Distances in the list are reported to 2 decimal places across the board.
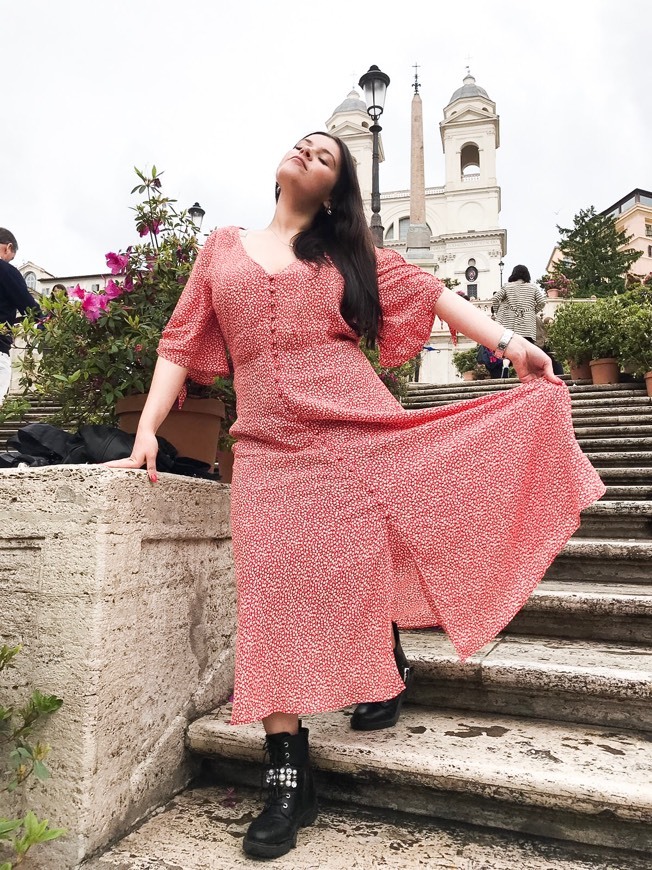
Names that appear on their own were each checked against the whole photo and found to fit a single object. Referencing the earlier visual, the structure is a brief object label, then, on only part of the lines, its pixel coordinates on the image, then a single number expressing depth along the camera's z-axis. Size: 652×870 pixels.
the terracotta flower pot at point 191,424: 2.38
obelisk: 23.53
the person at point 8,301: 4.21
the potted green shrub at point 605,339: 6.74
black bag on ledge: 1.89
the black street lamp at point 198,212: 11.92
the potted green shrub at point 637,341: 6.11
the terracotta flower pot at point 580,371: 7.30
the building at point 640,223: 46.07
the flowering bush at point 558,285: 19.17
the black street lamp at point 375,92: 9.48
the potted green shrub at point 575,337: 7.06
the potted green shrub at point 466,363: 11.77
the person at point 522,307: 8.98
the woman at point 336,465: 1.65
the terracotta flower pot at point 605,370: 6.79
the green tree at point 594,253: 29.53
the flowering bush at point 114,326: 2.55
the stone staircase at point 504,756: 1.54
